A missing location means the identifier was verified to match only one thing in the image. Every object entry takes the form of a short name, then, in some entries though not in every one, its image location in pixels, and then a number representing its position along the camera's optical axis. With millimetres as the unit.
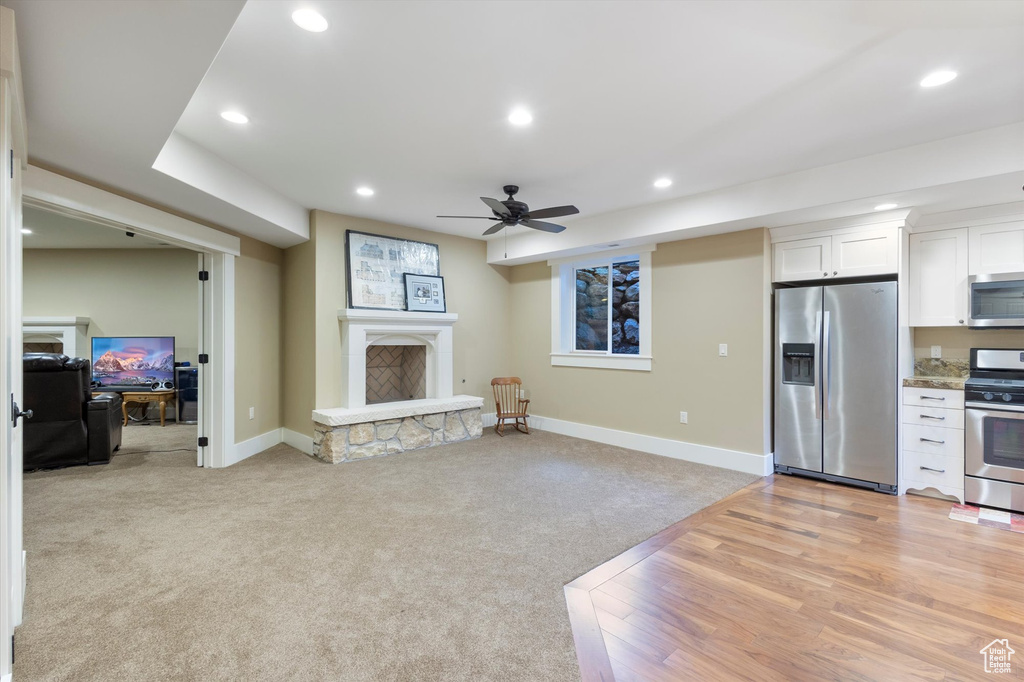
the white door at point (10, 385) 1525
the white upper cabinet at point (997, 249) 3504
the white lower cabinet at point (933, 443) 3582
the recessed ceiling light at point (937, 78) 2328
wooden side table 6457
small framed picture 5465
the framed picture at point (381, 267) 5078
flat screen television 6785
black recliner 4293
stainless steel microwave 3471
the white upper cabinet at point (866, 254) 3783
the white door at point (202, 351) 4523
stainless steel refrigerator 3807
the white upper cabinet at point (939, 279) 3744
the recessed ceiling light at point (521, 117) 2775
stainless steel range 3352
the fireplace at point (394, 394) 4741
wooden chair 6012
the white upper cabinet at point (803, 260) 4121
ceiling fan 3773
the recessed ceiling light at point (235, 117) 2749
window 5242
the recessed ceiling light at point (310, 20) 1896
